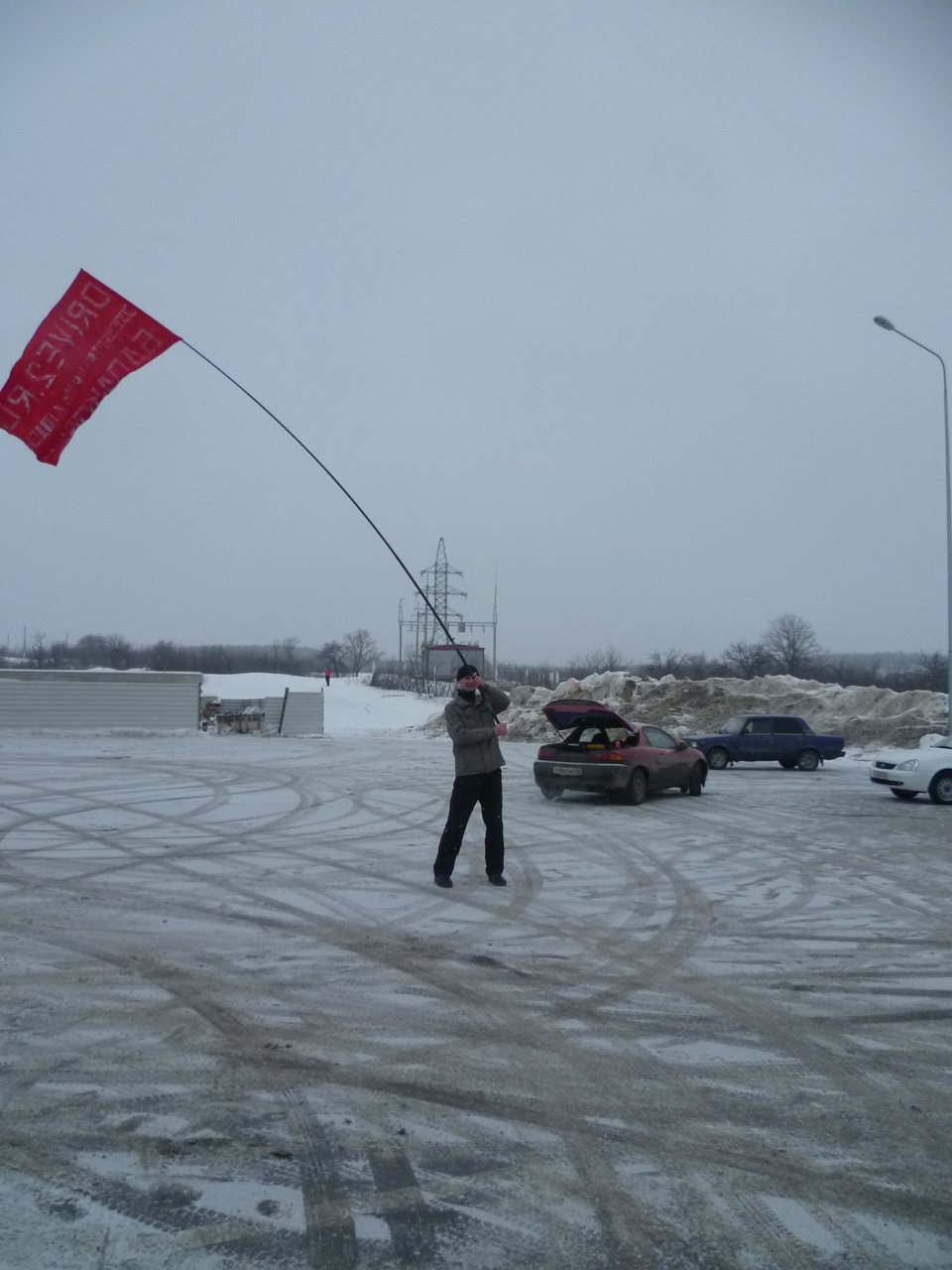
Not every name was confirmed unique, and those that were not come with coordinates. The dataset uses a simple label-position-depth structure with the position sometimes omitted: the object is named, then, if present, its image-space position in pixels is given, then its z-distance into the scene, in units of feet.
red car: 50.01
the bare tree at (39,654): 253.65
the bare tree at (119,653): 278.85
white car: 55.72
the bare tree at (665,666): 212.02
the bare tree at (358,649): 401.08
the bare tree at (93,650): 309.42
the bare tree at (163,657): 276.57
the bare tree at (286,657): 371.23
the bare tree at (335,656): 388.98
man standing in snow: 28.53
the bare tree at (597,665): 224.74
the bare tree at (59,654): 267.31
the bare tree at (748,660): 220.00
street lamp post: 77.10
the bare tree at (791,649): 230.89
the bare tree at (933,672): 176.04
